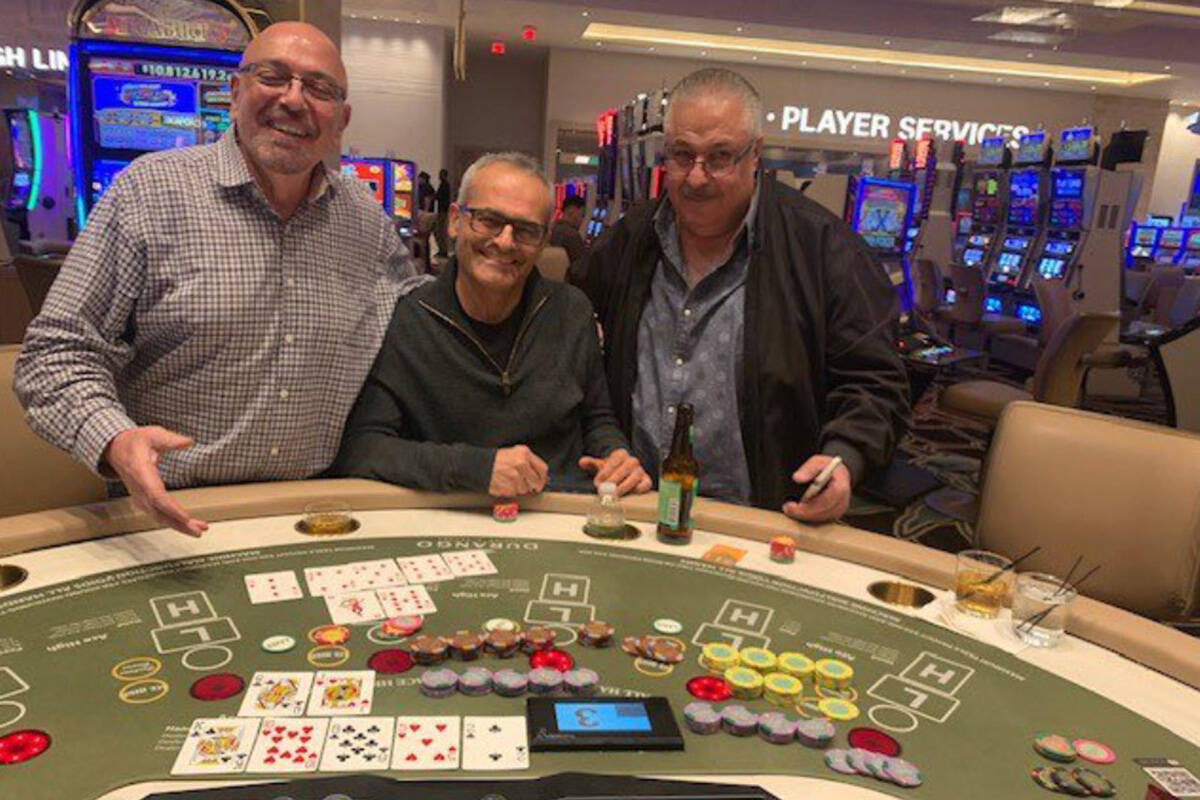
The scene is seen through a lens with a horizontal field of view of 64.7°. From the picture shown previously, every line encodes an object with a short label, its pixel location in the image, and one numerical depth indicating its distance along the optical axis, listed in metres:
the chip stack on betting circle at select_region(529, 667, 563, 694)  1.25
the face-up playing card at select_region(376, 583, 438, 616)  1.46
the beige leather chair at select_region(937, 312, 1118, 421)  4.92
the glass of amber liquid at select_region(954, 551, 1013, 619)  1.56
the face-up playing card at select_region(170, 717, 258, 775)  1.06
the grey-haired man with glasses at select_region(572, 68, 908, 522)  2.24
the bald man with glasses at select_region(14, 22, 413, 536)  1.78
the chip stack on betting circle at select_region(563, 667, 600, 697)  1.25
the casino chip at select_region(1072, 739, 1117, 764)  1.18
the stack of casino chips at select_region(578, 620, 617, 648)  1.38
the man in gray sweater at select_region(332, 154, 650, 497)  2.04
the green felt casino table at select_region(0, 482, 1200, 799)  1.12
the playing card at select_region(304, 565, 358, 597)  1.51
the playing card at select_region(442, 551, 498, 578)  1.61
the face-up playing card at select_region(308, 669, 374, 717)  1.18
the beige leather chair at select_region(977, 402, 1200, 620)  1.94
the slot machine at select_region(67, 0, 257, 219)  3.80
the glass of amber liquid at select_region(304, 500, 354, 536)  1.74
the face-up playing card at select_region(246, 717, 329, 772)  1.07
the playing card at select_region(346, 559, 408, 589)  1.55
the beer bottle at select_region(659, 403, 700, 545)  1.76
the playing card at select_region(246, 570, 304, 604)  1.48
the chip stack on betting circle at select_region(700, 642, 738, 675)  1.34
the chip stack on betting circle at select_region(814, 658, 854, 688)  1.31
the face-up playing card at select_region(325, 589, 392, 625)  1.43
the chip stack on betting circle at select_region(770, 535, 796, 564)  1.74
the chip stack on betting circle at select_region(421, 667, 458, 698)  1.23
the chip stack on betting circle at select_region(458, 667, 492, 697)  1.24
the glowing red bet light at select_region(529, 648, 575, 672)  1.32
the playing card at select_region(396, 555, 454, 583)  1.58
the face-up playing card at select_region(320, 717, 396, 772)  1.08
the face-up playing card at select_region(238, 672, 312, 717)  1.17
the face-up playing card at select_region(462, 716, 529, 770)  1.10
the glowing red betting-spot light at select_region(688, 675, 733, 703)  1.27
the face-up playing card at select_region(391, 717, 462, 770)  1.09
